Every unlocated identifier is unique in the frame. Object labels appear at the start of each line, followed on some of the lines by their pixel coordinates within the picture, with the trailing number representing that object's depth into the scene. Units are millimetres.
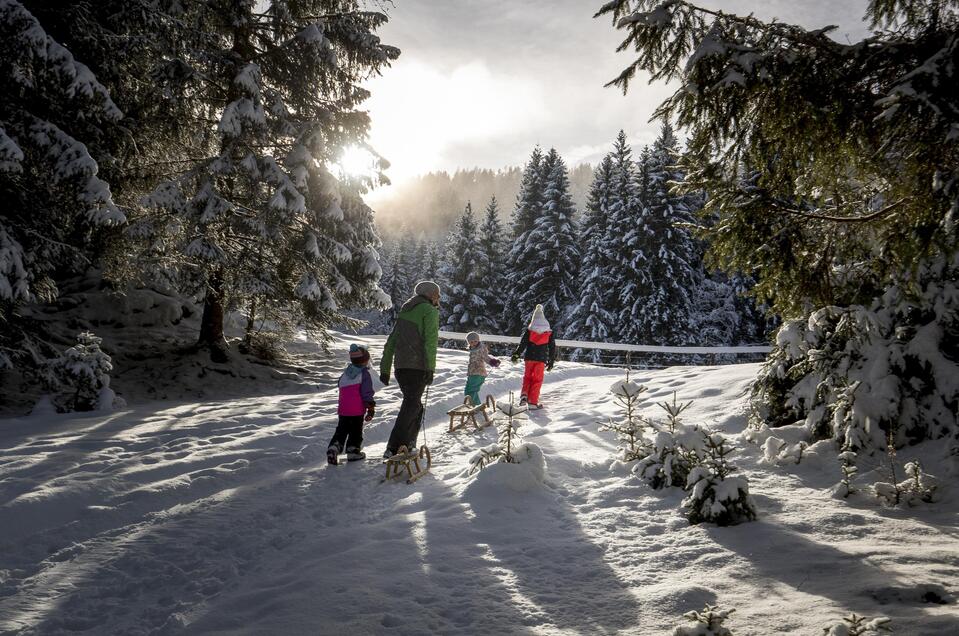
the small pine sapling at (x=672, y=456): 4543
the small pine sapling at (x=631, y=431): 5508
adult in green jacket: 6379
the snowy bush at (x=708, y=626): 2248
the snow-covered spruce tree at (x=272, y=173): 9844
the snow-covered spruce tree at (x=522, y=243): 33375
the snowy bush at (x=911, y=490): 3756
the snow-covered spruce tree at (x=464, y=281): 34750
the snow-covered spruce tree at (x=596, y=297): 28828
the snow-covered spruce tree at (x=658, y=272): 27688
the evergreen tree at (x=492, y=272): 35500
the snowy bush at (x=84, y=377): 7953
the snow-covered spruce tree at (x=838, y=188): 3154
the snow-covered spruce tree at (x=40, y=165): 6188
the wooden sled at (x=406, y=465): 5684
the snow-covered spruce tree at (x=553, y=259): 32531
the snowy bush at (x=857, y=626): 2072
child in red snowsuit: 10055
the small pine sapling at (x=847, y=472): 4059
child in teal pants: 9570
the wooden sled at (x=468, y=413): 8195
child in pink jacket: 6383
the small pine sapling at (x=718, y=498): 3814
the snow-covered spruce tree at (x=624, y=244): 28234
